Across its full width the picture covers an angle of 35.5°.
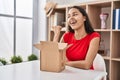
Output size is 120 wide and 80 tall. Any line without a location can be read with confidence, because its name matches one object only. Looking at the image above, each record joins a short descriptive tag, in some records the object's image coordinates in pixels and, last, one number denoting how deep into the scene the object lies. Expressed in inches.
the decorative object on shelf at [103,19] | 108.0
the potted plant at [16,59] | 117.7
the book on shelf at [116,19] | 98.7
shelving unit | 101.1
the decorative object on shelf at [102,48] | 113.0
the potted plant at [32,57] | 129.7
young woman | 67.5
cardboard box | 47.6
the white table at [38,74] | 41.2
